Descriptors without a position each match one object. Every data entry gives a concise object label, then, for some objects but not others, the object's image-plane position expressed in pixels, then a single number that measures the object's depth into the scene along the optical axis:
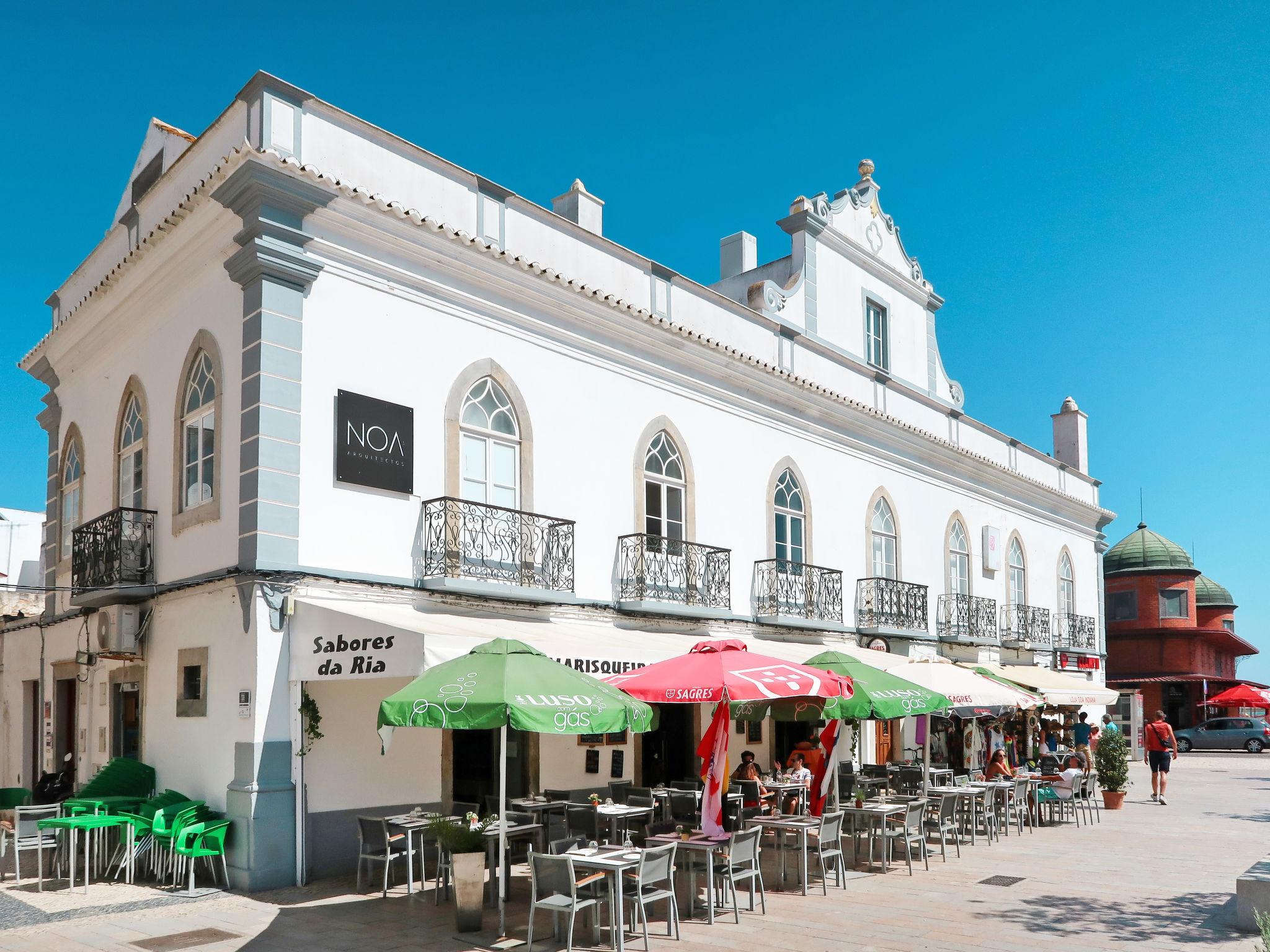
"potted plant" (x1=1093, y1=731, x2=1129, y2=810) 19.08
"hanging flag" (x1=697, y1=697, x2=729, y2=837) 10.51
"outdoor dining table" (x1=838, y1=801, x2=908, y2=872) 12.49
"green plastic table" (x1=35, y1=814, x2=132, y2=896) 11.13
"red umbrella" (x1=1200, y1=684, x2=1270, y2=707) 42.12
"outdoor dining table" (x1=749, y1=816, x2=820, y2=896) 11.27
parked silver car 39.66
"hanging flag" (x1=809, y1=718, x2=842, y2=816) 13.12
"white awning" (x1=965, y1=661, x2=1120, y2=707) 20.62
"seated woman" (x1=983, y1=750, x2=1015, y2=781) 16.72
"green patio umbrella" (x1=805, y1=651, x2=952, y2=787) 12.41
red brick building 44.75
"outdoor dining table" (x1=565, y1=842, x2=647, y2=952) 8.75
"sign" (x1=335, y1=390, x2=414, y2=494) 12.52
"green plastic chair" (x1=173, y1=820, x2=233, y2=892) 11.06
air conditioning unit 13.55
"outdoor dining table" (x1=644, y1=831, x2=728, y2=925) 9.90
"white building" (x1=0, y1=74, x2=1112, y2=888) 11.91
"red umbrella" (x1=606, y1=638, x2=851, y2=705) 10.51
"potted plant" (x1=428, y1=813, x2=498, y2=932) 9.42
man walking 20.75
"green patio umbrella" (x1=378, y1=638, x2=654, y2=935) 8.79
